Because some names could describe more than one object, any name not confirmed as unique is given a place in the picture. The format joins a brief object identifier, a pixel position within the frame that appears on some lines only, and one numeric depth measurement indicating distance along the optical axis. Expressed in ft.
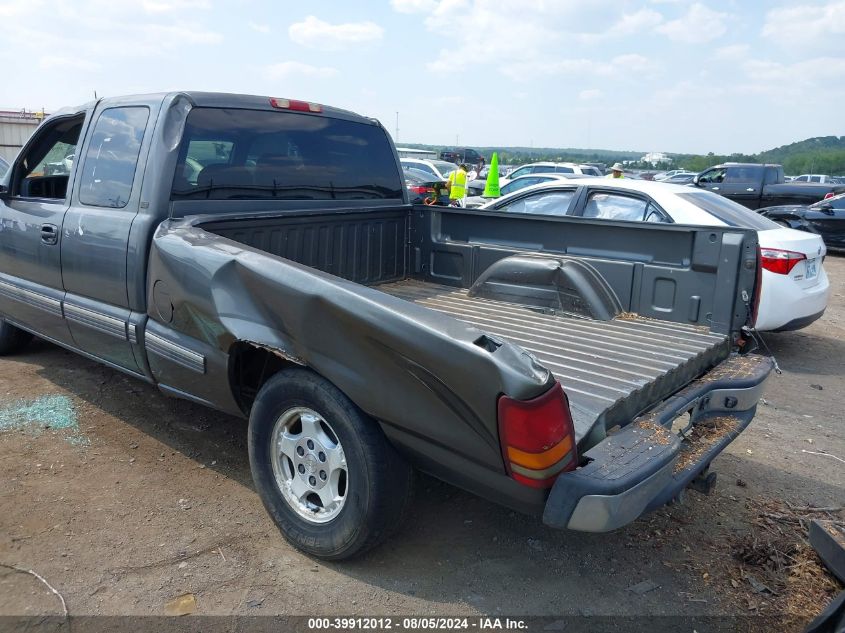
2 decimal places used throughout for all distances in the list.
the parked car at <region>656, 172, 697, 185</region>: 102.34
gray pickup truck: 7.99
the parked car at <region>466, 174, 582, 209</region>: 51.53
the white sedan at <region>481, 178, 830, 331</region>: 21.43
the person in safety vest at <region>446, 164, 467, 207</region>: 51.13
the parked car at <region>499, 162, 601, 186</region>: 71.82
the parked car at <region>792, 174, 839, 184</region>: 105.25
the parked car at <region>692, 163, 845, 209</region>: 54.80
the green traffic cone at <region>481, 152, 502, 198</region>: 52.13
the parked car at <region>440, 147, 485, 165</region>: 115.73
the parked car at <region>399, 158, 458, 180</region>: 67.35
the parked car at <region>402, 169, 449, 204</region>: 46.96
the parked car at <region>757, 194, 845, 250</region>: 46.03
